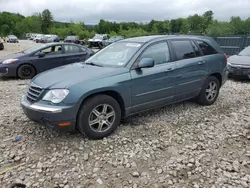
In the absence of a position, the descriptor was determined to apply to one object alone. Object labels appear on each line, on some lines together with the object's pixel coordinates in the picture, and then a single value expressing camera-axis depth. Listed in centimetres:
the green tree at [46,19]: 9589
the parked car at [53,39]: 4212
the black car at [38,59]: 806
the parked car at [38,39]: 4603
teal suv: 335
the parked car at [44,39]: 4342
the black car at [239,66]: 792
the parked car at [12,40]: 4301
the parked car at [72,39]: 3259
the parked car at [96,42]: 2586
